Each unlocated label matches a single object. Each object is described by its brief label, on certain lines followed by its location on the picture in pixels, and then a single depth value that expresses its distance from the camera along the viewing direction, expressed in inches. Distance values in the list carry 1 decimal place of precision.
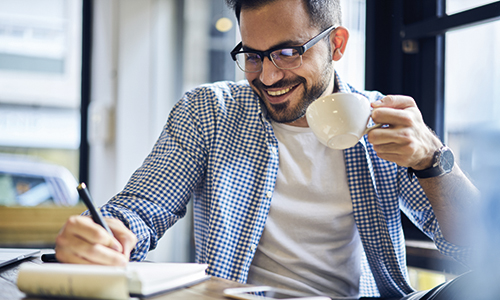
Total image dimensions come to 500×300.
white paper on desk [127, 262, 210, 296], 24.2
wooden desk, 24.3
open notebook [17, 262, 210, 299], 21.9
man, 46.2
